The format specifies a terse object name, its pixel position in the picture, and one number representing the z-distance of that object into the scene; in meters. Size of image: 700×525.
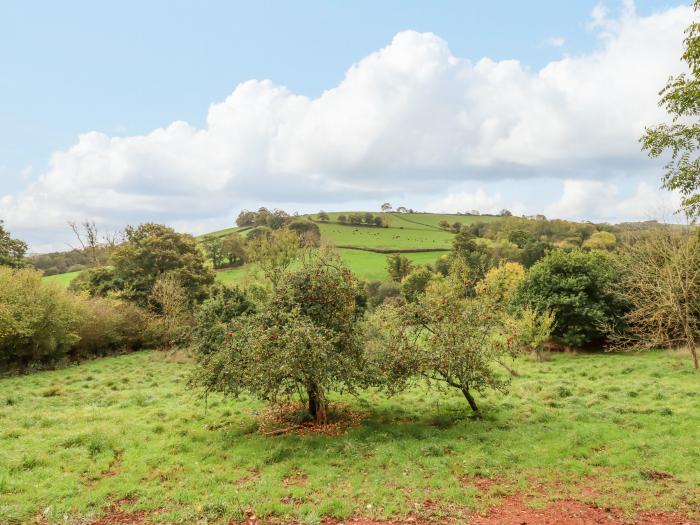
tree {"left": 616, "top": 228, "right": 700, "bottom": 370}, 24.08
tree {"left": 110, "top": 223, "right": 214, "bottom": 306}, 44.75
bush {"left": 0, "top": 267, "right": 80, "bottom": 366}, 27.09
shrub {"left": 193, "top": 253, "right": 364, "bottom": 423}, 12.73
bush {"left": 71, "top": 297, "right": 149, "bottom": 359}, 34.09
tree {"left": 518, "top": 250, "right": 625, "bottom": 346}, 30.08
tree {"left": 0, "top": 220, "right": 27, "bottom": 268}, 39.97
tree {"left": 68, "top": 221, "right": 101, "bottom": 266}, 60.16
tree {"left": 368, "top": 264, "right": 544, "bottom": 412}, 13.59
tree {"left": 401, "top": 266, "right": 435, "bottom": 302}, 59.88
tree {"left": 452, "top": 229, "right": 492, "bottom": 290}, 64.69
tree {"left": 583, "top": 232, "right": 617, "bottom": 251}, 75.38
